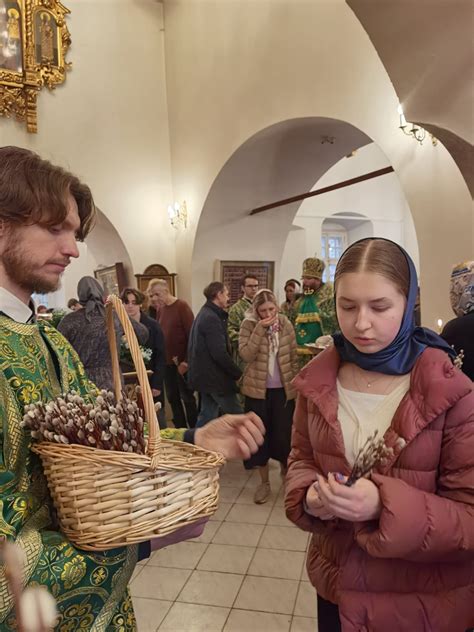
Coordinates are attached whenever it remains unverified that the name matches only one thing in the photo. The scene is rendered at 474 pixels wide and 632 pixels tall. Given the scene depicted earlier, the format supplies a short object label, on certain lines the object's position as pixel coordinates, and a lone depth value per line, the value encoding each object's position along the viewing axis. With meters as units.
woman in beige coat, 3.90
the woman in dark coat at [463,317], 2.09
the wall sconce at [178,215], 7.57
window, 13.45
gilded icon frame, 6.71
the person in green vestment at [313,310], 4.50
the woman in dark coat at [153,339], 4.59
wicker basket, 0.84
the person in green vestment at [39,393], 0.86
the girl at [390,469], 1.10
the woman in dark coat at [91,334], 3.15
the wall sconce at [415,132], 3.53
